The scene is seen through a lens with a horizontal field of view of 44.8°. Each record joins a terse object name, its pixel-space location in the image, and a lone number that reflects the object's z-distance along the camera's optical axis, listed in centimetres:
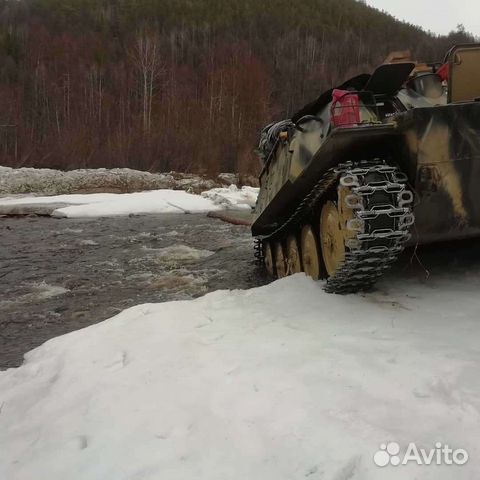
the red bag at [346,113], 490
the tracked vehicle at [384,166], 461
